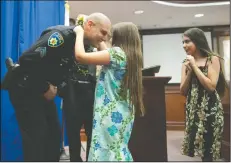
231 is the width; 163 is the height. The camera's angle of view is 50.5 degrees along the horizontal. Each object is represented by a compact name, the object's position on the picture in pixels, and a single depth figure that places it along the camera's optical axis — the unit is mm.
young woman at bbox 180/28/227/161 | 1582
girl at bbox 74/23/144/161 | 1141
